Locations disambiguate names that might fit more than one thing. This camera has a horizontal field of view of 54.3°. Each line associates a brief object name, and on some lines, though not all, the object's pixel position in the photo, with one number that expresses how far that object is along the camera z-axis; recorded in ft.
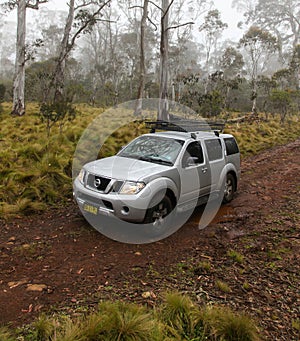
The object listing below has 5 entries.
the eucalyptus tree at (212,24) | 100.58
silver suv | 14.70
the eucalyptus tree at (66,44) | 50.35
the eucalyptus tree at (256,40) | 82.17
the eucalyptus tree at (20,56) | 50.55
